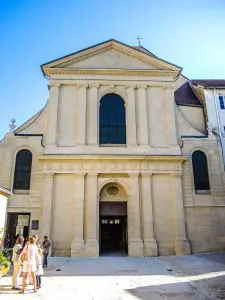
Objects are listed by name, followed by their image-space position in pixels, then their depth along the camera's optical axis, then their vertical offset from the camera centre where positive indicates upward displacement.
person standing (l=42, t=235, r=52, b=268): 12.69 -0.97
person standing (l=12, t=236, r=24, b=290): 8.55 -1.13
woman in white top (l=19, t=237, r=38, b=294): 8.03 -0.96
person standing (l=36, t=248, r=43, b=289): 8.48 -1.39
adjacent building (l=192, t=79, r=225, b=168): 20.36 +8.96
